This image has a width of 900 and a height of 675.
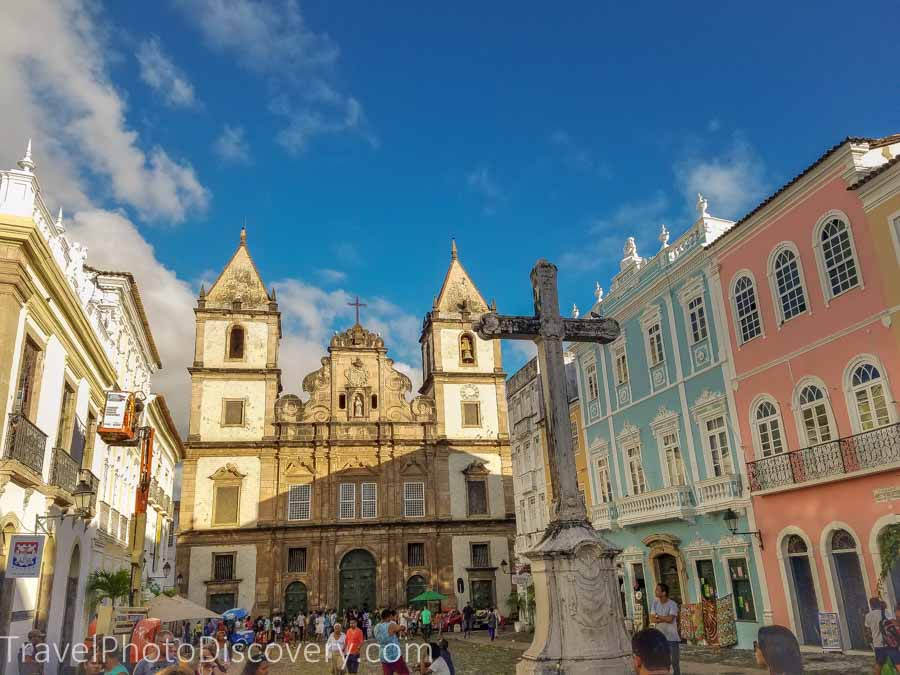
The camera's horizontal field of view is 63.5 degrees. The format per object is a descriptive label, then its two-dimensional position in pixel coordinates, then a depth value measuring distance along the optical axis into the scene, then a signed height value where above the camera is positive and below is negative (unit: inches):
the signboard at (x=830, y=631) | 612.4 -59.7
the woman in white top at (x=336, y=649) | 588.4 -51.8
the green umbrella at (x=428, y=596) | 1365.7 -33.3
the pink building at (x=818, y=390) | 595.8 +144.9
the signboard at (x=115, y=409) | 770.8 +188.6
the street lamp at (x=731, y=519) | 734.5 +41.7
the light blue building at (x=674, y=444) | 751.7 +137.7
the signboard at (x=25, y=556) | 493.4 +27.8
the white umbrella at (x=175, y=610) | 787.4 -20.1
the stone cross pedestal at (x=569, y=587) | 363.6 -8.5
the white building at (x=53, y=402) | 517.7 +161.2
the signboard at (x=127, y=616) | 717.1 -23.0
